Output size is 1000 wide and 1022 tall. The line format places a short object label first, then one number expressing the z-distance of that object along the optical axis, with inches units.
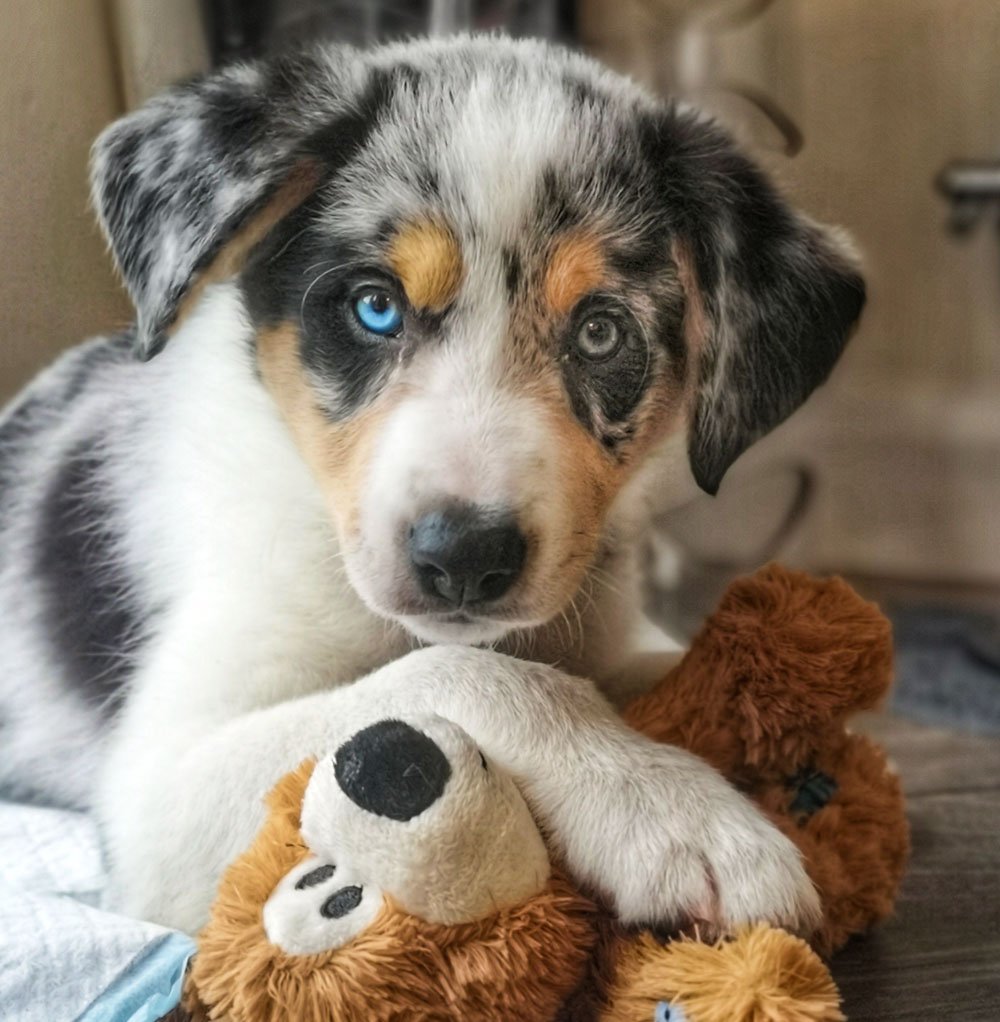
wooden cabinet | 21.6
